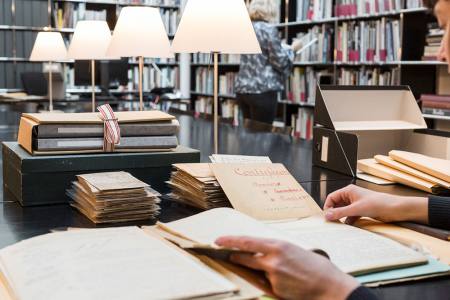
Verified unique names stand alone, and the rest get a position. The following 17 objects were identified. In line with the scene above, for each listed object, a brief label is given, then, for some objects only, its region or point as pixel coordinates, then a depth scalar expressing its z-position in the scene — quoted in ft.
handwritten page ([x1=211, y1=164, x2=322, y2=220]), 3.74
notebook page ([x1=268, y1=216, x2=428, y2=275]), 2.83
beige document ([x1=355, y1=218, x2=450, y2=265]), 3.17
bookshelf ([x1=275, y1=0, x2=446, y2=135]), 14.02
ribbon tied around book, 4.48
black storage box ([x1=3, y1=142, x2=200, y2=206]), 4.22
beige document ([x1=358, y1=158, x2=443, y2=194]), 4.81
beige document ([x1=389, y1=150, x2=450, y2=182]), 4.79
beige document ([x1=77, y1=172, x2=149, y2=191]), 3.79
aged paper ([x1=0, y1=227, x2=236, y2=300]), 2.27
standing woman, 14.02
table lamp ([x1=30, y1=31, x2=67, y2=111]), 11.85
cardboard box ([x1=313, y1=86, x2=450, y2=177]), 5.86
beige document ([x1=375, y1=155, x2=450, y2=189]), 4.78
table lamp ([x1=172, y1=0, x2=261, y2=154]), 5.39
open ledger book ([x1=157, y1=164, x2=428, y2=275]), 2.87
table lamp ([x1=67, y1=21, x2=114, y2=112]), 9.50
